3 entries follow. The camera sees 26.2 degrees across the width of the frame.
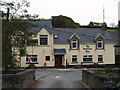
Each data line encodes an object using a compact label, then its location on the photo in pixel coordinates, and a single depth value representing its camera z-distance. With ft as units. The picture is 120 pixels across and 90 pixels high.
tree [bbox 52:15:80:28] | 248.73
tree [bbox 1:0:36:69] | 51.88
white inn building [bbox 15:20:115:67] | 141.49
